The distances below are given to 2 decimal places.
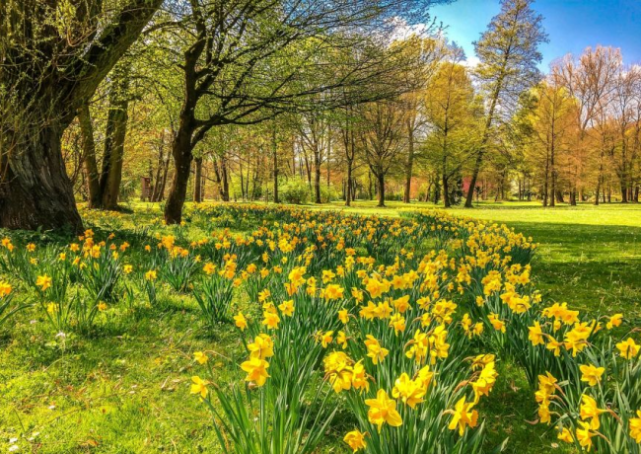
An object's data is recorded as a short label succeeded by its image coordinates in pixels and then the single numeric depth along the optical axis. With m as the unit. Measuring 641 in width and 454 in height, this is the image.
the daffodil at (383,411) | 1.04
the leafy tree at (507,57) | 22.41
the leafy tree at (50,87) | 4.90
